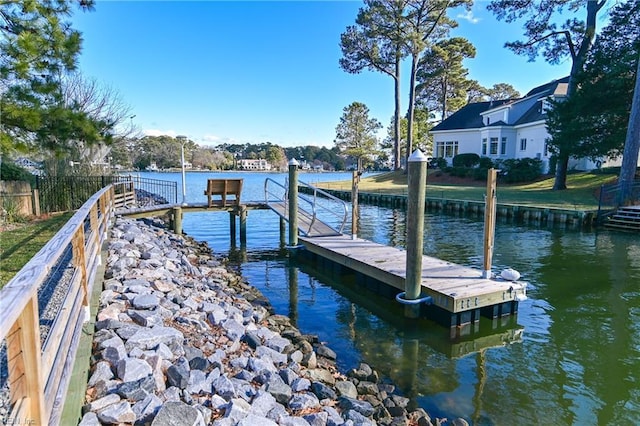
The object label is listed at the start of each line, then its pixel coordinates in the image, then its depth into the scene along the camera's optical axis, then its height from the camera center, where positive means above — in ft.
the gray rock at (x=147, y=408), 7.91 -4.71
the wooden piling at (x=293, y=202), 32.19 -2.77
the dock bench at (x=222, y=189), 39.01 -2.16
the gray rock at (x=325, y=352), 15.62 -6.98
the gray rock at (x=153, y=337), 10.71 -4.60
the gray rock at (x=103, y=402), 7.87 -4.57
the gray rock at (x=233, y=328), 14.03 -5.66
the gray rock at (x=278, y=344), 14.05 -6.07
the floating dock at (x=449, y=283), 18.20 -5.40
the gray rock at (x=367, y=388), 12.79 -6.83
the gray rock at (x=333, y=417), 9.78 -6.02
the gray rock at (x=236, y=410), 8.45 -5.08
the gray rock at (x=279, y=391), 10.45 -5.69
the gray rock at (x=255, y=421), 8.34 -5.15
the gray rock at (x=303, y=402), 10.27 -5.87
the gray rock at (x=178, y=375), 9.62 -4.88
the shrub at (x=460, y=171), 91.43 -0.53
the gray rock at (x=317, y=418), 9.59 -5.84
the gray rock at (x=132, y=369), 8.96 -4.47
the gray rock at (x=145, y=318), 12.41 -4.61
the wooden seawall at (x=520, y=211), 46.70 -5.35
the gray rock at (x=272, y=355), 12.88 -5.87
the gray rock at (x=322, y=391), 11.46 -6.20
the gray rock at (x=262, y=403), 9.30 -5.45
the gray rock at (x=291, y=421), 9.10 -5.58
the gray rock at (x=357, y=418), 10.09 -6.20
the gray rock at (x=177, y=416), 7.70 -4.69
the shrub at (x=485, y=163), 90.02 +1.31
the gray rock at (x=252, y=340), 13.77 -5.81
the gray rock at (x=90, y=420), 7.36 -4.55
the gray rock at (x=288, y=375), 11.57 -5.86
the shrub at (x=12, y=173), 33.24 -0.75
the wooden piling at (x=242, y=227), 39.86 -5.79
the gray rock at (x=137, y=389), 8.42 -4.59
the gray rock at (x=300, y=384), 11.28 -5.95
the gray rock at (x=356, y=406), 11.07 -6.39
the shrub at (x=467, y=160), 95.74 +2.03
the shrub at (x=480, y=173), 86.38 -0.86
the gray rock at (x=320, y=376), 12.67 -6.47
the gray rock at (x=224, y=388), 9.54 -5.14
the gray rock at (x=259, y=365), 11.57 -5.57
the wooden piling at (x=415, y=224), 18.63 -2.53
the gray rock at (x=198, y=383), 9.52 -5.04
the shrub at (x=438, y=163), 102.19 +1.38
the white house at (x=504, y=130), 85.10 +9.15
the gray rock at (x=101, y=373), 8.70 -4.44
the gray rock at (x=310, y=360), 13.82 -6.47
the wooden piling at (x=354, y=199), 28.53 -2.17
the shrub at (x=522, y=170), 80.16 -0.12
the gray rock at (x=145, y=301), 13.76 -4.58
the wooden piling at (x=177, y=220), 38.14 -4.97
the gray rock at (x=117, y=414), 7.66 -4.60
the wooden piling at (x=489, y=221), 18.74 -2.38
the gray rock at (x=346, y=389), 12.15 -6.54
